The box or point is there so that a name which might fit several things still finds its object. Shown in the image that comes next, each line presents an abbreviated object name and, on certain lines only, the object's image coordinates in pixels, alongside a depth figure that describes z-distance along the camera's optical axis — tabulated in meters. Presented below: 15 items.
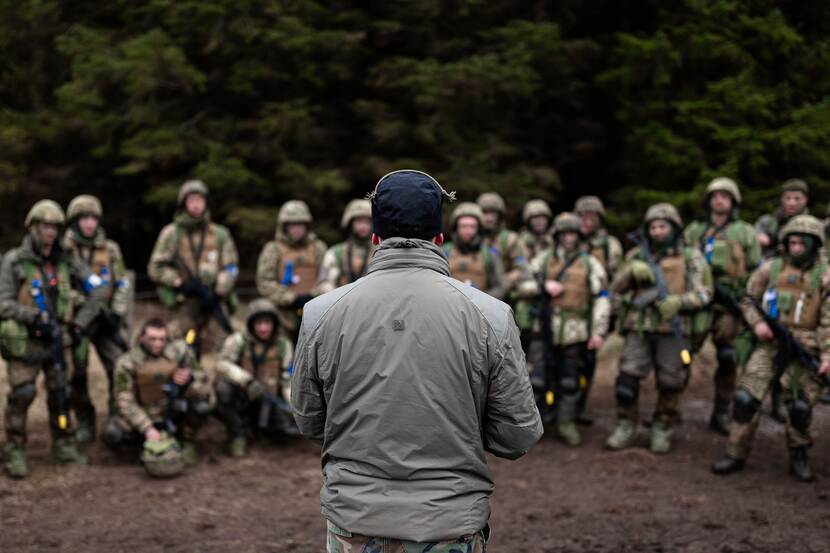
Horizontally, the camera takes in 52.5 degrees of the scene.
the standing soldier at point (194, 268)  8.89
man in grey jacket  2.76
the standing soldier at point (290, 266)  9.19
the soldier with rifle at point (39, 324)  7.36
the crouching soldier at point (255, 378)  8.10
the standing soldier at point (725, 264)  8.73
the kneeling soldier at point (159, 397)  7.56
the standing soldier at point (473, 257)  8.84
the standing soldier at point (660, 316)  7.97
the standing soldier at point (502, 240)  9.23
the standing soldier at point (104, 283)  8.38
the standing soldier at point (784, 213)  8.88
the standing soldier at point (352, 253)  8.94
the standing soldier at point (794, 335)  7.04
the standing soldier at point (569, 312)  8.55
